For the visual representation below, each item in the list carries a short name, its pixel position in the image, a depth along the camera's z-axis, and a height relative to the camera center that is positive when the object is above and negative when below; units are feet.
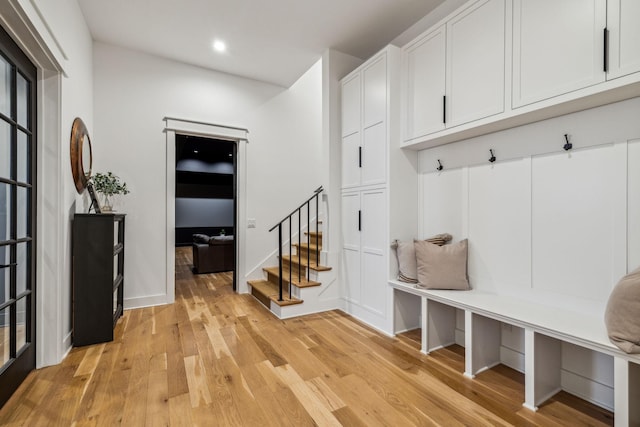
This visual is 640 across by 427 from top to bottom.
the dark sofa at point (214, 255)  18.72 -2.81
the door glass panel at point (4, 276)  5.82 -1.30
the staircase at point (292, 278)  10.94 -2.68
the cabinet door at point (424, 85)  8.29 +3.76
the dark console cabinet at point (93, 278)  8.18 -1.88
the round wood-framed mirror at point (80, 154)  8.48 +1.71
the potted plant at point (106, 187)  10.09 +0.84
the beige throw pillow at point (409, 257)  8.77 -1.34
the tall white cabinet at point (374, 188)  9.34 +0.81
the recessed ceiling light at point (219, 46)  11.26 +6.41
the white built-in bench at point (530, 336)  4.76 -2.64
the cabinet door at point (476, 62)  6.88 +3.71
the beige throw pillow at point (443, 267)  8.01 -1.49
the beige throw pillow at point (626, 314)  4.55 -1.60
